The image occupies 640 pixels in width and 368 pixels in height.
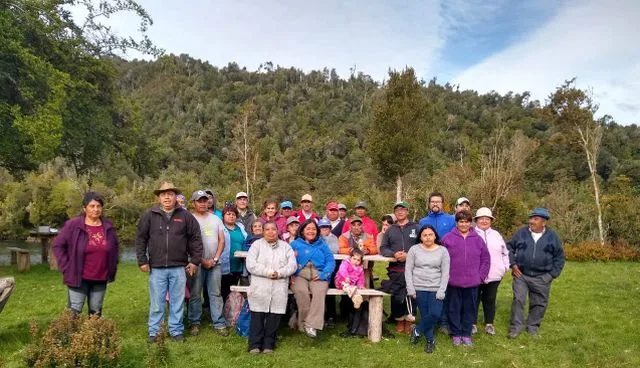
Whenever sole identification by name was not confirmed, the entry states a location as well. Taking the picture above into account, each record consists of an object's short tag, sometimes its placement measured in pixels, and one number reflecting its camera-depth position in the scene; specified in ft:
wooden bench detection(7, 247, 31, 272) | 42.60
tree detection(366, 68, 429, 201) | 76.48
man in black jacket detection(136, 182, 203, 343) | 18.37
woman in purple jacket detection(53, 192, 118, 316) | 17.42
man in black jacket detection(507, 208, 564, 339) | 21.47
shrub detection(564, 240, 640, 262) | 55.42
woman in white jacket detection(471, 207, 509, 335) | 21.59
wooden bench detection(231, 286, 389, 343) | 20.12
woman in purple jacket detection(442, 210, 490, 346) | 20.11
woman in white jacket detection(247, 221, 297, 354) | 18.45
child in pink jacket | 20.79
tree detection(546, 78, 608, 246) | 66.85
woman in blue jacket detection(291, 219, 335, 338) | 19.70
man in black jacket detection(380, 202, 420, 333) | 21.26
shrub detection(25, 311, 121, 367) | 14.51
